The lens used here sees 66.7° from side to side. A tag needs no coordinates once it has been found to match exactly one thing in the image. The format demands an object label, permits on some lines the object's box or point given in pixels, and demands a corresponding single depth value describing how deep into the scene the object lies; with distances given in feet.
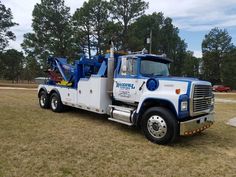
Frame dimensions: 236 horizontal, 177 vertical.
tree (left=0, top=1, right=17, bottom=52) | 93.17
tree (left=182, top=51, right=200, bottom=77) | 152.36
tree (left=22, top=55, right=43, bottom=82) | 84.37
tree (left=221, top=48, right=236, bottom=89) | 143.62
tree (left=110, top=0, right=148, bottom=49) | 101.71
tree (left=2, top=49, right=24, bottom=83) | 92.44
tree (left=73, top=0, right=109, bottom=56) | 93.44
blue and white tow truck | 14.98
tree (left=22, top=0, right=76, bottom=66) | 85.58
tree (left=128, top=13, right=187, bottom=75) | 125.21
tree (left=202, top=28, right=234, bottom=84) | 154.10
